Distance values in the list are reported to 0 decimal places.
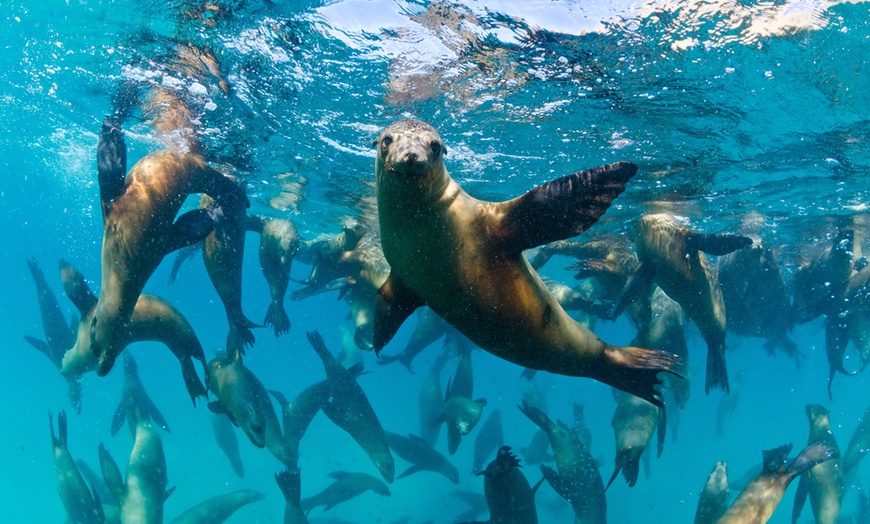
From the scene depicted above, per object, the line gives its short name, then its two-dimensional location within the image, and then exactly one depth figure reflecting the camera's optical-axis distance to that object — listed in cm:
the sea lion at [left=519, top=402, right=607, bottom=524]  786
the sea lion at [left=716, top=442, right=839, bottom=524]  571
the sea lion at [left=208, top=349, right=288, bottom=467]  681
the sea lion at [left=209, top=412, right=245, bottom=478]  1321
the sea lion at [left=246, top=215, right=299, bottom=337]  982
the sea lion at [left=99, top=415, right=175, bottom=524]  805
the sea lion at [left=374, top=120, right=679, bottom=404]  270
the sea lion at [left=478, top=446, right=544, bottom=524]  537
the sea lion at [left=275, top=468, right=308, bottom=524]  810
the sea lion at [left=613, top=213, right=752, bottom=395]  711
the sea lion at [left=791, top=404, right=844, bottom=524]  864
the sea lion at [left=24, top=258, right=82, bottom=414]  1066
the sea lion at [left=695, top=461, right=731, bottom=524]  604
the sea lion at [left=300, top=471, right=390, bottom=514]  1107
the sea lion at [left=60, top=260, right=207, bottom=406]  604
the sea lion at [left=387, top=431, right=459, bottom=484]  1203
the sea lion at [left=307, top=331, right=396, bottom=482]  990
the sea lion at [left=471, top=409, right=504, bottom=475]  1441
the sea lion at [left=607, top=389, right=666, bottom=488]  633
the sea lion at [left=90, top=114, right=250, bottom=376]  476
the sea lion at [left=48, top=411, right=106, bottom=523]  825
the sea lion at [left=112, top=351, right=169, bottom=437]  942
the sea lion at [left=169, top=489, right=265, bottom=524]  999
